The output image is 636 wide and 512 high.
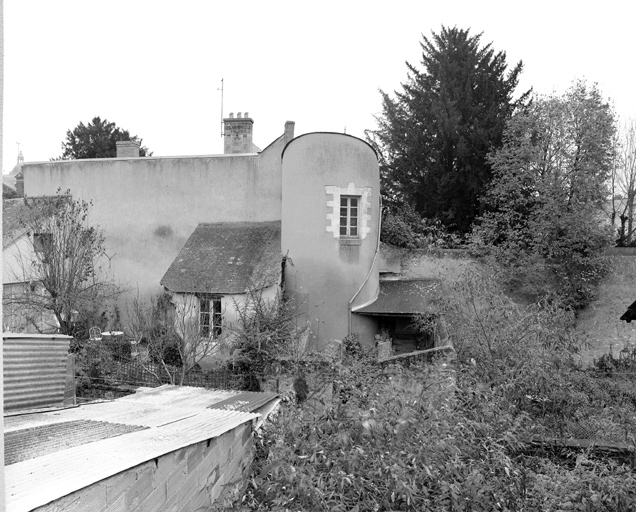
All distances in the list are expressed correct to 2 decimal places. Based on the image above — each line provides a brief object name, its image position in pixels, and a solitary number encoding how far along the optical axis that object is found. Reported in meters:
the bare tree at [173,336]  13.83
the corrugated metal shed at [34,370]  5.19
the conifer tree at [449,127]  22.38
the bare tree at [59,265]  15.97
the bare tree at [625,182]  22.92
